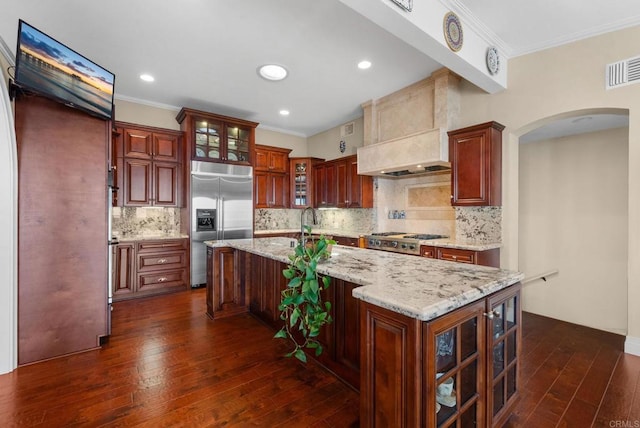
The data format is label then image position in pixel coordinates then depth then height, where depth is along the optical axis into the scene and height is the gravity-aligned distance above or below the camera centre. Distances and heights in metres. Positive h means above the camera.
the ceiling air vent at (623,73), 2.57 +1.32
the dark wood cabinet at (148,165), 4.32 +0.80
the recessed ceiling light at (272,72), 3.57 +1.87
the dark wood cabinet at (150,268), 4.06 -0.80
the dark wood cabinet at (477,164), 3.31 +0.61
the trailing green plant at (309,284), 1.81 -0.45
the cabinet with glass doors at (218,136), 4.66 +1.37
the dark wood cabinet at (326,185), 5.61 +0.61
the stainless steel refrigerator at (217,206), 4.63 +0.15
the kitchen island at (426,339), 1.15 -0.61
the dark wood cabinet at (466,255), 3.18 -0.48
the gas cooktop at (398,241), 3.78 -0.38
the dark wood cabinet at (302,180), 6.11 +0.76
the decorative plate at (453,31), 2.43 +1.62
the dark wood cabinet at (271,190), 5.76 +0.53
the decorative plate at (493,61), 2.99 +1.67
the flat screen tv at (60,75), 1.98 +1.11
